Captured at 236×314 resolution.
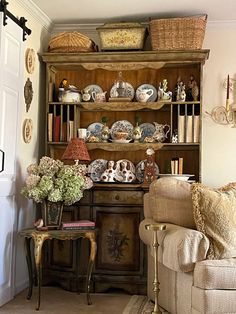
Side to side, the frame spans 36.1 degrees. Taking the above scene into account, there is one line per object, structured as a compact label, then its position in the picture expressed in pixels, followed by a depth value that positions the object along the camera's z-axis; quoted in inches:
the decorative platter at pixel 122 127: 137.2
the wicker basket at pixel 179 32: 124.2
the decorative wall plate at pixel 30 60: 123.2
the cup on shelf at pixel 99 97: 134.8
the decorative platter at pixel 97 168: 136.4
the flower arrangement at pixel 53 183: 110.9
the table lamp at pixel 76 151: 117.5
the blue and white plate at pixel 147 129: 135.8
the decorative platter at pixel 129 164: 134.2
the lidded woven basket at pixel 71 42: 130.7
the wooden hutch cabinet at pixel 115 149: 122.3
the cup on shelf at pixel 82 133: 133.7
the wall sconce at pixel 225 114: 133.4
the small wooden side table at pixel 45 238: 107.5
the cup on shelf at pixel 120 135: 131.2
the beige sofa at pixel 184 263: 85.3
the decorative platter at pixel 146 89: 133.9
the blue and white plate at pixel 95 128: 138.3
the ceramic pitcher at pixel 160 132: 132.2
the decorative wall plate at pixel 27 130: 122.1
